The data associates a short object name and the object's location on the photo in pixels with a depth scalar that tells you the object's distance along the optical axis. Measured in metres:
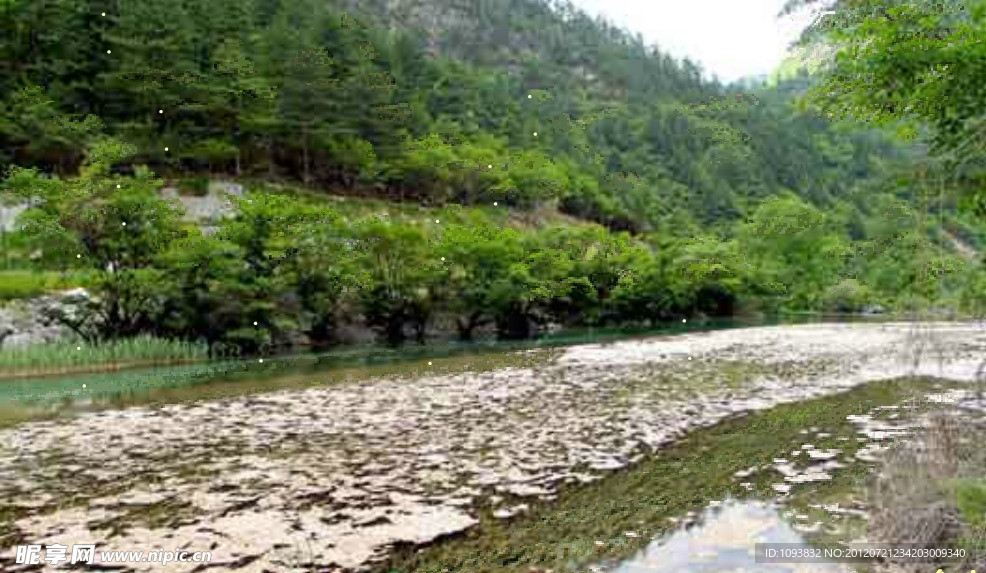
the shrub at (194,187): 49.00
